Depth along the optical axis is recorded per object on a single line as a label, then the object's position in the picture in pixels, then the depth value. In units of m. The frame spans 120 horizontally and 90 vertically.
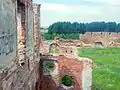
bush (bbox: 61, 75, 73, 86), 9.41
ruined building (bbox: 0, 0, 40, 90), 4.47
